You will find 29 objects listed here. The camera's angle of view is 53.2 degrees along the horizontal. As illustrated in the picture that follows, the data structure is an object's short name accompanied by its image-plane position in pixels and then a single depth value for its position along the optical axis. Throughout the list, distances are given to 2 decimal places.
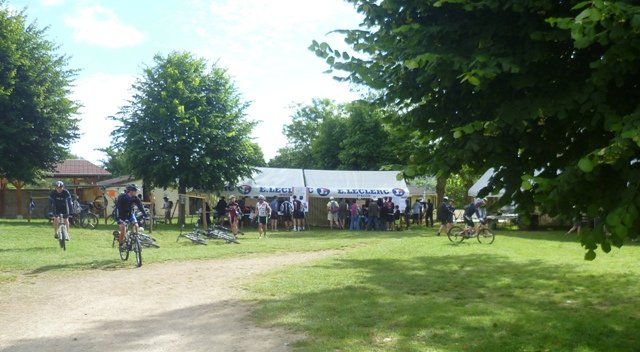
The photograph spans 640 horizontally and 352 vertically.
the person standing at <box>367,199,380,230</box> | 32.03
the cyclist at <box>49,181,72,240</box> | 17.06
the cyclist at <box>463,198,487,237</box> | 21.53
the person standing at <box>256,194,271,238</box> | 25.25
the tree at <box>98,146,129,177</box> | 78.06
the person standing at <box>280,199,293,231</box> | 31.69
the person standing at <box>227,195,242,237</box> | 24.25
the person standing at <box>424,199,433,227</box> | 35.75
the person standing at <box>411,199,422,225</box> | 35.47
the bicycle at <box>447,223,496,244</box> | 21.83
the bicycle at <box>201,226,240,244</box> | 21.35
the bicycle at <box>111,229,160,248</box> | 18.39
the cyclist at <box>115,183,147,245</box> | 14.84
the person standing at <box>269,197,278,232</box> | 31.50
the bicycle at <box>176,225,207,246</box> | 20.59
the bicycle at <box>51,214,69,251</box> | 16.97
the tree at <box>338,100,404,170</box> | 49.69
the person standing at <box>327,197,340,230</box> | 33.22
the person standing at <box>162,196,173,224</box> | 35.03
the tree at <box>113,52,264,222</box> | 33.22
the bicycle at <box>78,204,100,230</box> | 27.63
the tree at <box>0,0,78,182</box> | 32.06
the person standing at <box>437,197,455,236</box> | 24.77
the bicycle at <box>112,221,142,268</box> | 14.05
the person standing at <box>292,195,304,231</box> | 31.58
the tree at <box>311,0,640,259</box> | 5.13
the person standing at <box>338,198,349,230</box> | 33.34
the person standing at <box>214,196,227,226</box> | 30.55
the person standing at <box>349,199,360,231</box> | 32.81
